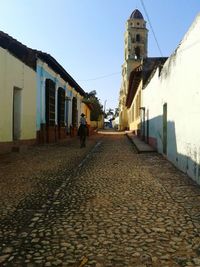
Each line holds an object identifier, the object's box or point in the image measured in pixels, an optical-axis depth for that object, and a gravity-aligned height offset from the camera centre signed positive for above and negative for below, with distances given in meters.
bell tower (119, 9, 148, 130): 32.21 +10.79
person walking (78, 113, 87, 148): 10.30 -0.12
